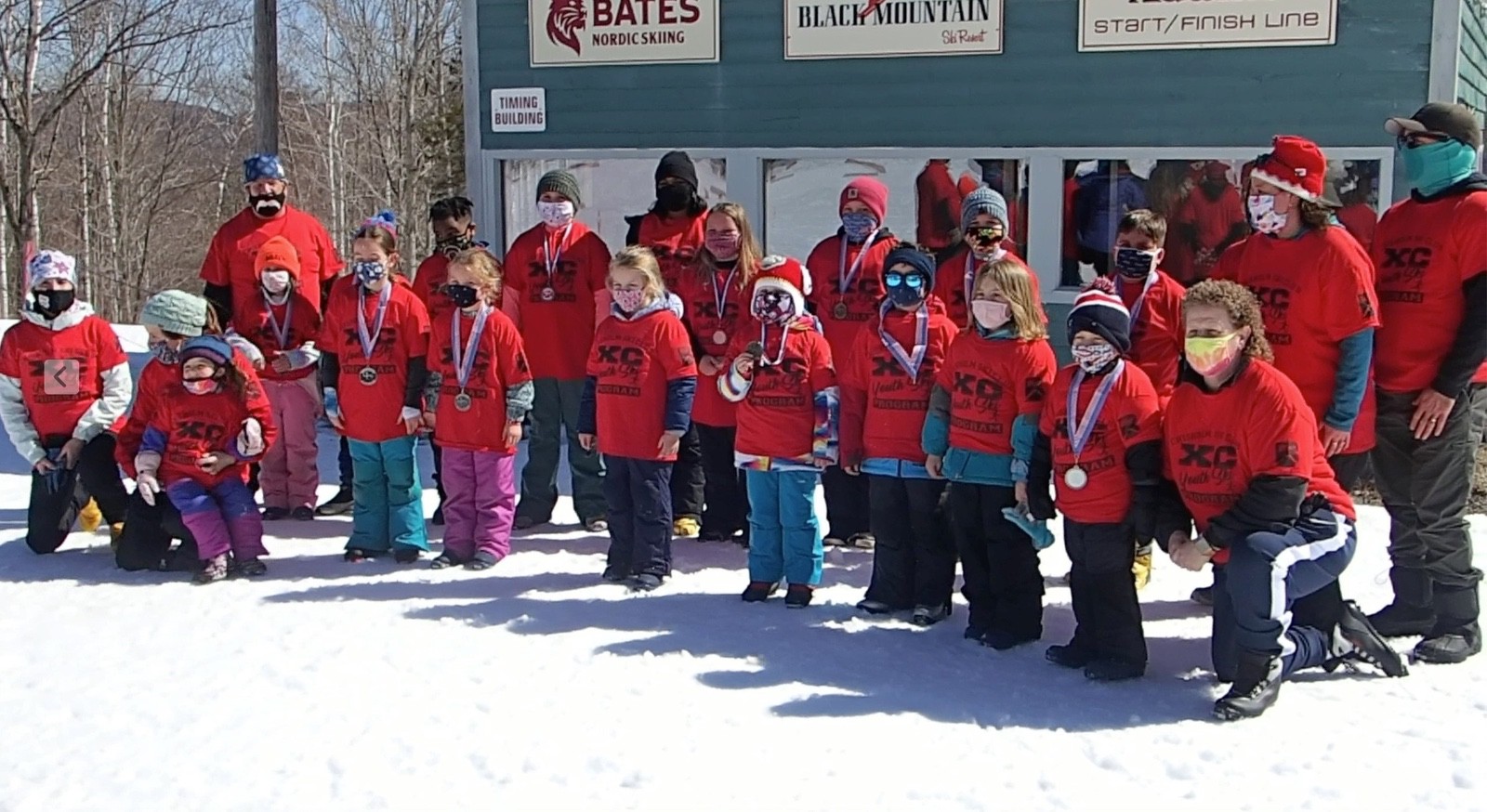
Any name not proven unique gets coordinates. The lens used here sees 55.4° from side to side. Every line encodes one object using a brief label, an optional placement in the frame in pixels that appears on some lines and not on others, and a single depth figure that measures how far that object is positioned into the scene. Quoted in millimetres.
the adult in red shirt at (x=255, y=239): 8414
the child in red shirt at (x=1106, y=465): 5305
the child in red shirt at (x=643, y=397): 6660
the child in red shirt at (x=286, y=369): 8117
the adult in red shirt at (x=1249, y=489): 4898
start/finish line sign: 9133
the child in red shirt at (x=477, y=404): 7027
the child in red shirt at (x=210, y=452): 6988
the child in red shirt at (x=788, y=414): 6367
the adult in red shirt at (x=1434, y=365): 5395
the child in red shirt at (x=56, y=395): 7469
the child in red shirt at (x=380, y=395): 7246
